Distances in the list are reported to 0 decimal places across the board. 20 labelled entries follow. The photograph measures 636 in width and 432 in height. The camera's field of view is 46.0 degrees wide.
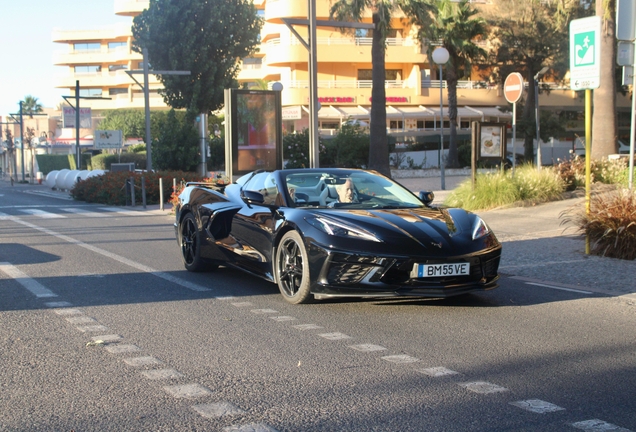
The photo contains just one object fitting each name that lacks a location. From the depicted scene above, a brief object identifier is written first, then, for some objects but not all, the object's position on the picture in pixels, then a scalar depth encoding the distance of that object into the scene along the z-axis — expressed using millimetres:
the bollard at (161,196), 21578
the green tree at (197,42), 43062
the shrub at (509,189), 16141
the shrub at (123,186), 24750
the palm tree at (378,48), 28172
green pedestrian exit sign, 9500
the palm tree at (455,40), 38719
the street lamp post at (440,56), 22098
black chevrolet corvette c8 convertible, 6465
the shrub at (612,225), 9852
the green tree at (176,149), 35500
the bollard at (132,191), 23700
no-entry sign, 14922
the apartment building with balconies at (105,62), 86750
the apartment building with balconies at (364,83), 56812
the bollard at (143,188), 22639
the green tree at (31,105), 114738
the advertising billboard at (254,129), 19016
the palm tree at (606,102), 19750
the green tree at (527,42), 47250
